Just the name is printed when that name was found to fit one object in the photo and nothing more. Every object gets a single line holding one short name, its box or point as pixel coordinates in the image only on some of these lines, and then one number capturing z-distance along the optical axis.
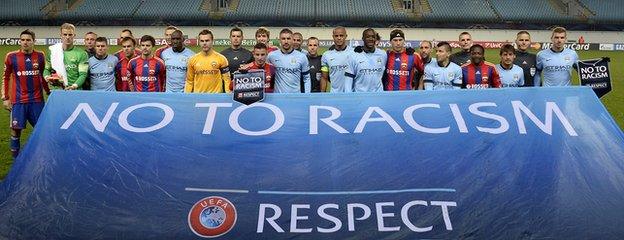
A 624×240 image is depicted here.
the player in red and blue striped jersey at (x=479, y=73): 6.38
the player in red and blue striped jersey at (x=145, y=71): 6.76
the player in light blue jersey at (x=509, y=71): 6.59
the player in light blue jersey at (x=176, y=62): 6.73
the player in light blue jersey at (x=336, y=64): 7.14
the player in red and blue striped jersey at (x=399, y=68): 6.80
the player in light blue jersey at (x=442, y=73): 6.56
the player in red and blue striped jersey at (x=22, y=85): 6.95
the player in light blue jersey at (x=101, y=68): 6.70
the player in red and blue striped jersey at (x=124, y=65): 6.95
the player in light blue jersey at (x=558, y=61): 7.02
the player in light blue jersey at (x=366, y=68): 6.61
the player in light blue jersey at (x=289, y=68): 6.88
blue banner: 3.86
